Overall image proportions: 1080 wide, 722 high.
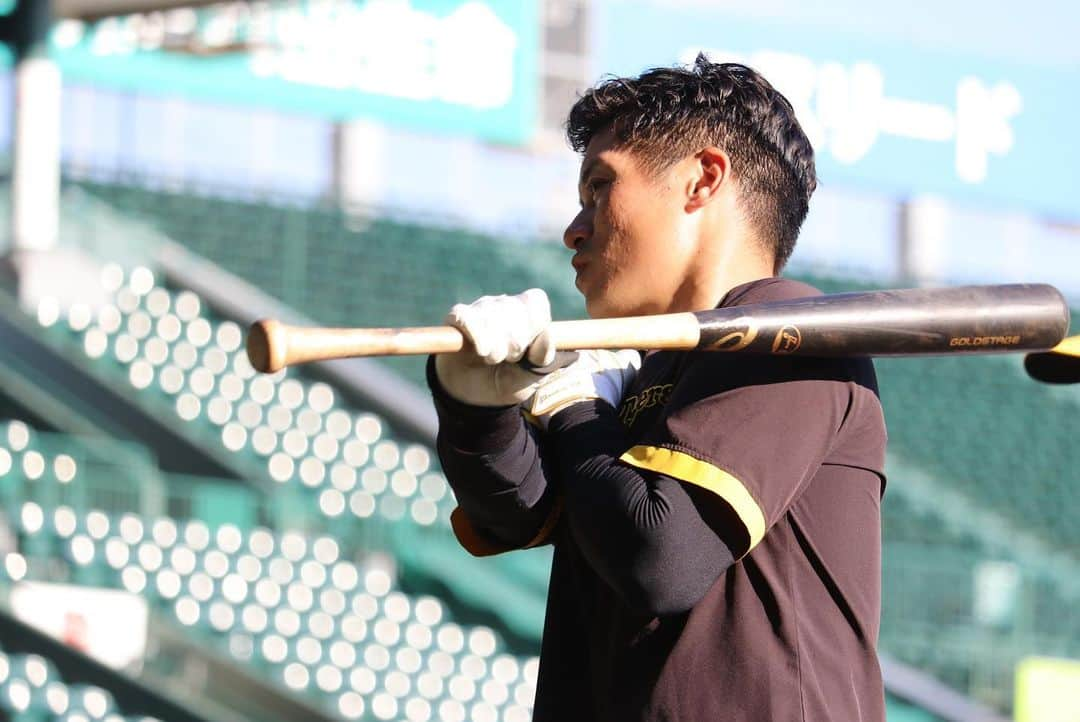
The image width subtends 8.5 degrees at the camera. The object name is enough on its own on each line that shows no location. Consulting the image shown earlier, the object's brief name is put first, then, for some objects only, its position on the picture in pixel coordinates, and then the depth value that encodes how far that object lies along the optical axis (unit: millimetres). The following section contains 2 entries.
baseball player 6841
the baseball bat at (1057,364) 7235
